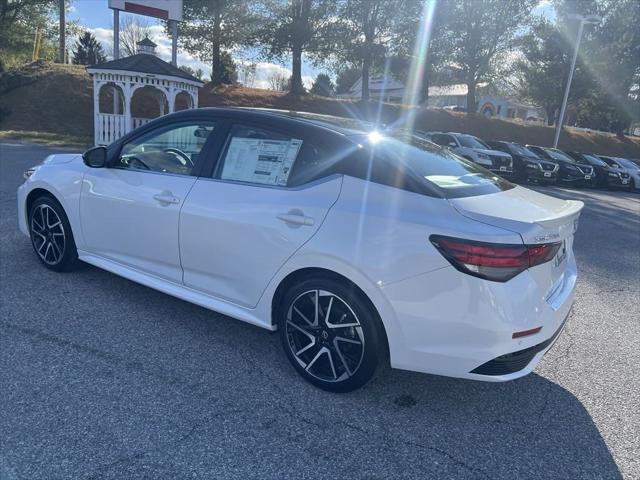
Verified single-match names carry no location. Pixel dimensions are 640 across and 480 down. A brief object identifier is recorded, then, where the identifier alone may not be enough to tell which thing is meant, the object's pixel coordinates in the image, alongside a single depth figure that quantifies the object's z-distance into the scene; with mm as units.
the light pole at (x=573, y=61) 24875
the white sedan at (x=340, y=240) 2598
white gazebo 15547
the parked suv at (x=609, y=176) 21609
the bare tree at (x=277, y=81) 52375
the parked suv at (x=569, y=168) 19969
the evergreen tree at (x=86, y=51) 34625
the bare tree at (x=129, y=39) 43438
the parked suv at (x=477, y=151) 17438
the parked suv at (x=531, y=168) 18438
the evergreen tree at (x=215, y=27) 24531
